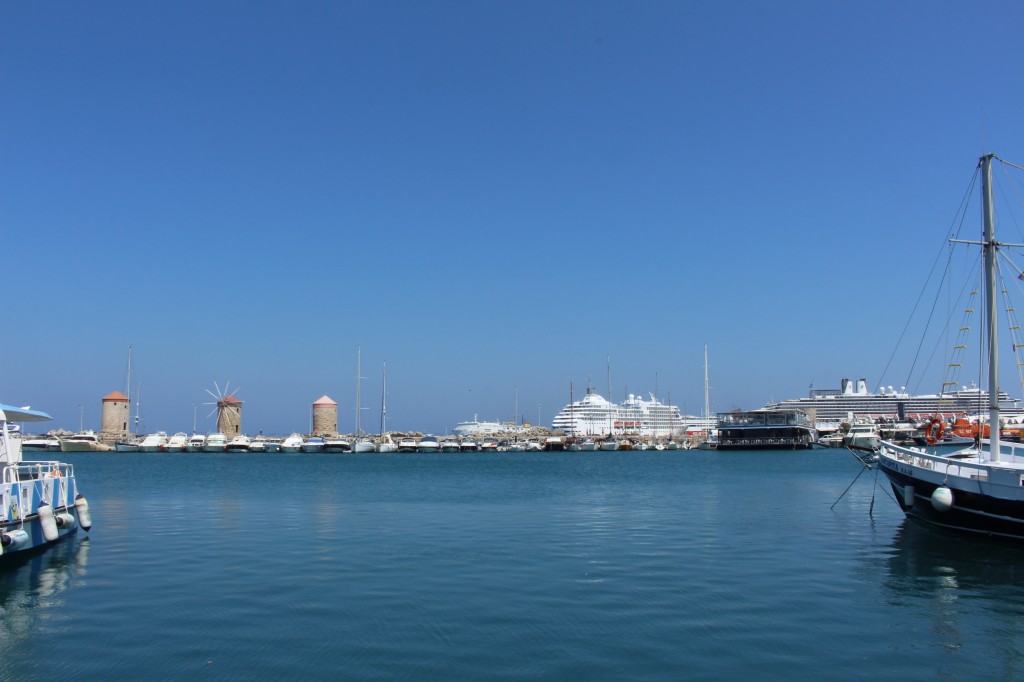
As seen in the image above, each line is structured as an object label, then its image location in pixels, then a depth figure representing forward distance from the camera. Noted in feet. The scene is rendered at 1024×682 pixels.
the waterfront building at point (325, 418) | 573.33
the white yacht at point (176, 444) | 451.12
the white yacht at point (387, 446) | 469.98
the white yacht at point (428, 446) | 485.56
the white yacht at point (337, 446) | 452.35
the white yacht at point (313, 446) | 454.07
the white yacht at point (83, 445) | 453.17
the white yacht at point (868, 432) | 451.12
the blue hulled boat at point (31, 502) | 65.98
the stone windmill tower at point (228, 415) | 552.17
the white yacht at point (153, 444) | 449.06
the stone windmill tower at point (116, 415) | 520.42
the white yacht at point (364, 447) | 456.86
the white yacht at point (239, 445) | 456.45
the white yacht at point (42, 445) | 449.06
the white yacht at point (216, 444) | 467.93
